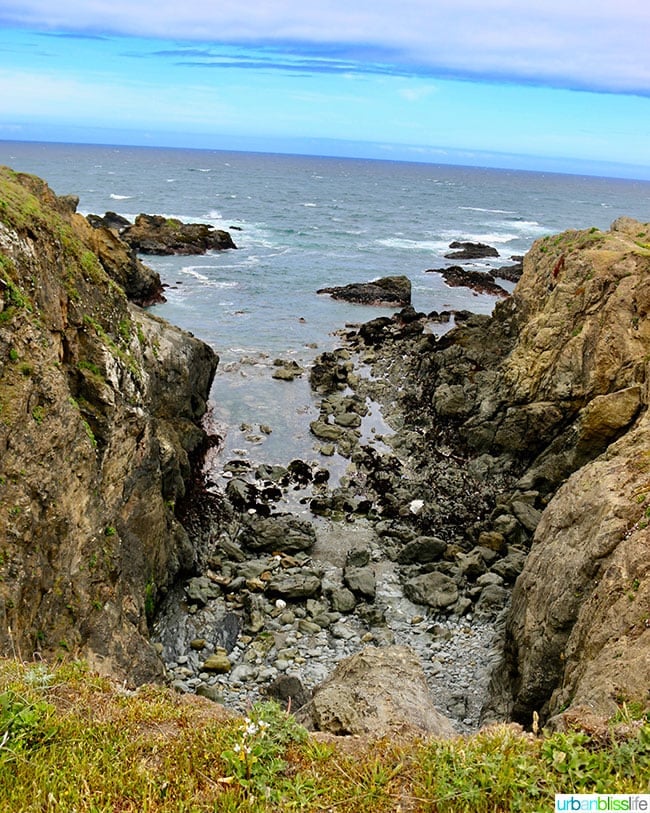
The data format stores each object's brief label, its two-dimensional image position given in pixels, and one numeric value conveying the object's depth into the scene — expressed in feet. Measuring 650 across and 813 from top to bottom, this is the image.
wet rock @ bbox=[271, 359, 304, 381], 123.54
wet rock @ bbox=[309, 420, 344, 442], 100.12
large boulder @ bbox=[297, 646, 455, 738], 29.04
